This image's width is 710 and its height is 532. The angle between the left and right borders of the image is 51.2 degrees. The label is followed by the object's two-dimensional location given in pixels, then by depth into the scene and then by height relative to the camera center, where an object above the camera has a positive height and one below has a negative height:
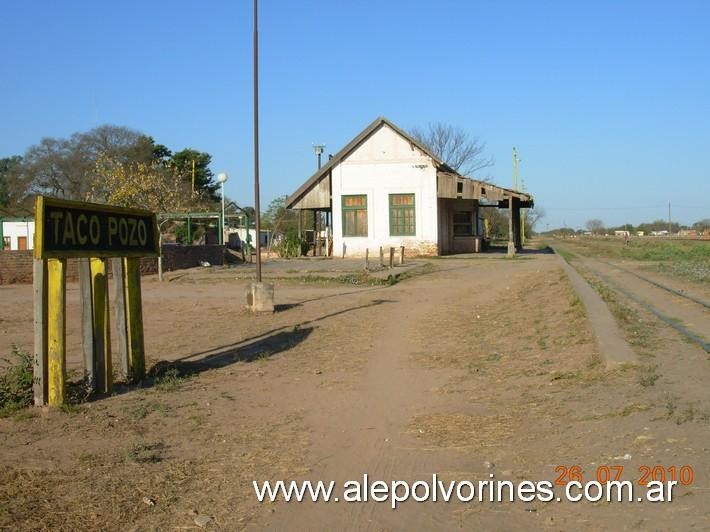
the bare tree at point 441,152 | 67.69 +9.04
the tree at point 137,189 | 28.30 +2.63
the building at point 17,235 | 37.63 +1.18
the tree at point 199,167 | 63.56 +7.70
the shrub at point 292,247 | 40.50 +0.34
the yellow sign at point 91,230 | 7.10 +0.27
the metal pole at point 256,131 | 16.47 +2.77
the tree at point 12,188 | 60.36 +5.84
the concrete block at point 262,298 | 15.62 -0.94
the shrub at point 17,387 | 7.28 -1.35
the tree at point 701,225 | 164.55 +5.06
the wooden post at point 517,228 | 42.84 +1.42
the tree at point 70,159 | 60.84 +8.17
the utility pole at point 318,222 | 41.59 +1.98
